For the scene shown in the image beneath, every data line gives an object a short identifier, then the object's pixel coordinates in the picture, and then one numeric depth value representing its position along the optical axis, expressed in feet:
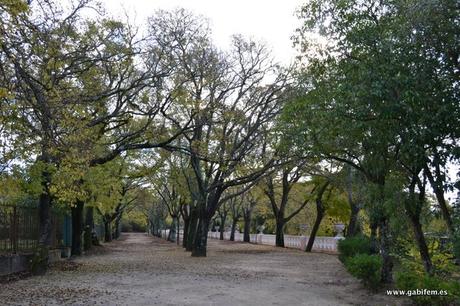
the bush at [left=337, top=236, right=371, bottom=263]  58.13
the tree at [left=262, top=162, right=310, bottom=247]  116.06
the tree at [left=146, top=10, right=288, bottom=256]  74.02
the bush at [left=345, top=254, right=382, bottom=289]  40.47
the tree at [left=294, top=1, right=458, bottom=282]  26.96
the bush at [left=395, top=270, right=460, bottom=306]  27.66
